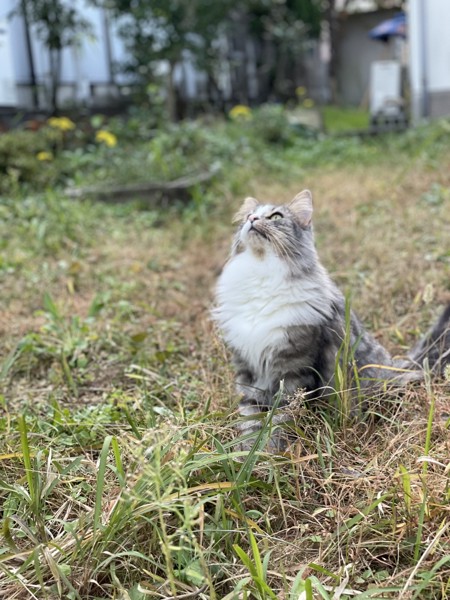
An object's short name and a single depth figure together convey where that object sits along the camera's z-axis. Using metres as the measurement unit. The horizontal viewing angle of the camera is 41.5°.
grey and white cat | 2.10
